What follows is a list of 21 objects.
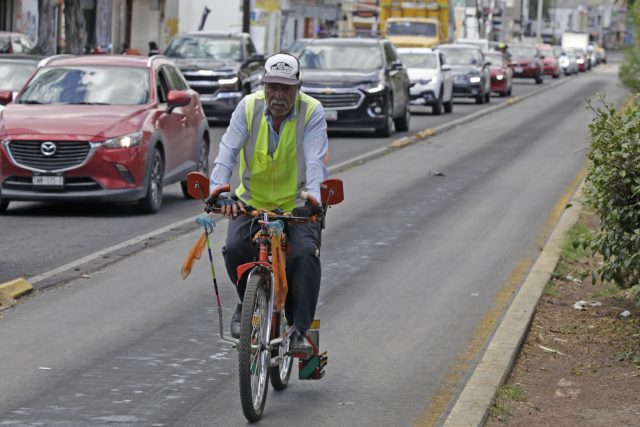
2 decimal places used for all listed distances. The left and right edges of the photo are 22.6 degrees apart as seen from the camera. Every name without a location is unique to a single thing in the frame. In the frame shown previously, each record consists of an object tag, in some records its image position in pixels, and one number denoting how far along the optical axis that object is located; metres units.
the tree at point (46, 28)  36.34
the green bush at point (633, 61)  33.81
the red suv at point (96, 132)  16.06
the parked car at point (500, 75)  53.56
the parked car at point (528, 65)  72.75
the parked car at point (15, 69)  22.77
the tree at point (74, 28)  36.38
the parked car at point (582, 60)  103.12
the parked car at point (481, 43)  61.27
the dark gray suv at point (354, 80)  29.88
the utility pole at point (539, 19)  138.32
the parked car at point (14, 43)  28.36
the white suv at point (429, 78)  39.69
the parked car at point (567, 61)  93.88
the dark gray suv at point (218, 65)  32.00
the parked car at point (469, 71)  46.97
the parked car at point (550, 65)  83.75
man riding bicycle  7.68
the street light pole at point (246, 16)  46.50
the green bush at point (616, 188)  9.99
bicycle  7.37
